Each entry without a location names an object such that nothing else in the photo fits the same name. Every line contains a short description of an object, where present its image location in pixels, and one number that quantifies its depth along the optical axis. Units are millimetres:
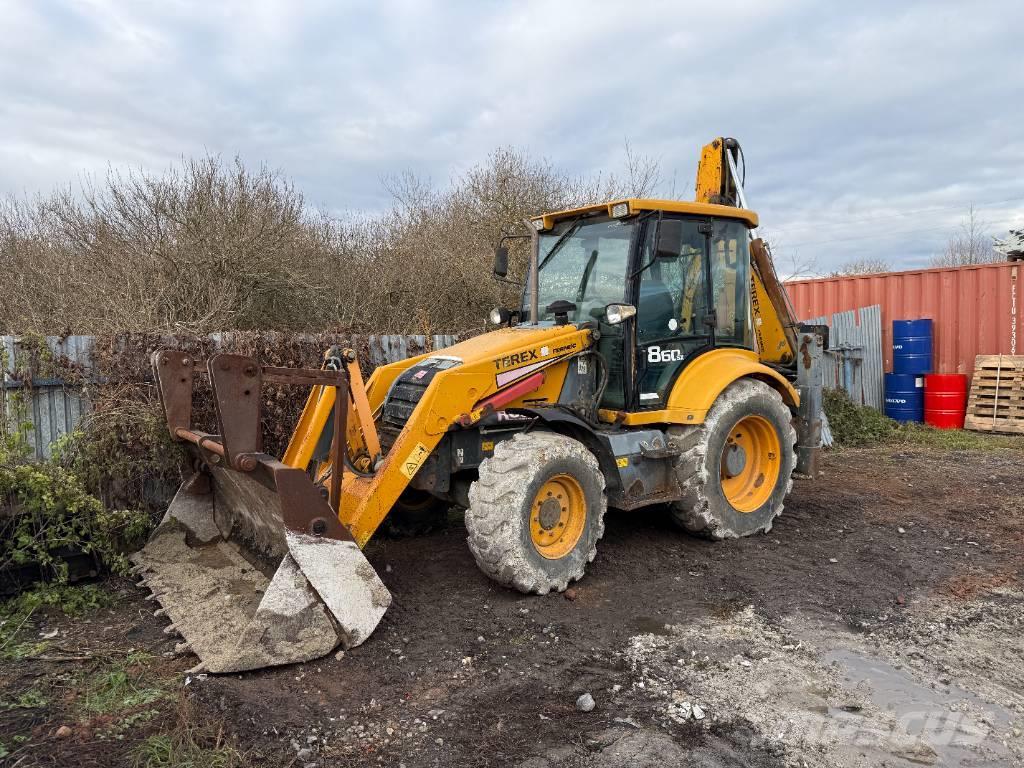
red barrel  11336
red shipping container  11375
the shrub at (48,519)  4496
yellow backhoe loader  3818
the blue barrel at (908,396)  11836
